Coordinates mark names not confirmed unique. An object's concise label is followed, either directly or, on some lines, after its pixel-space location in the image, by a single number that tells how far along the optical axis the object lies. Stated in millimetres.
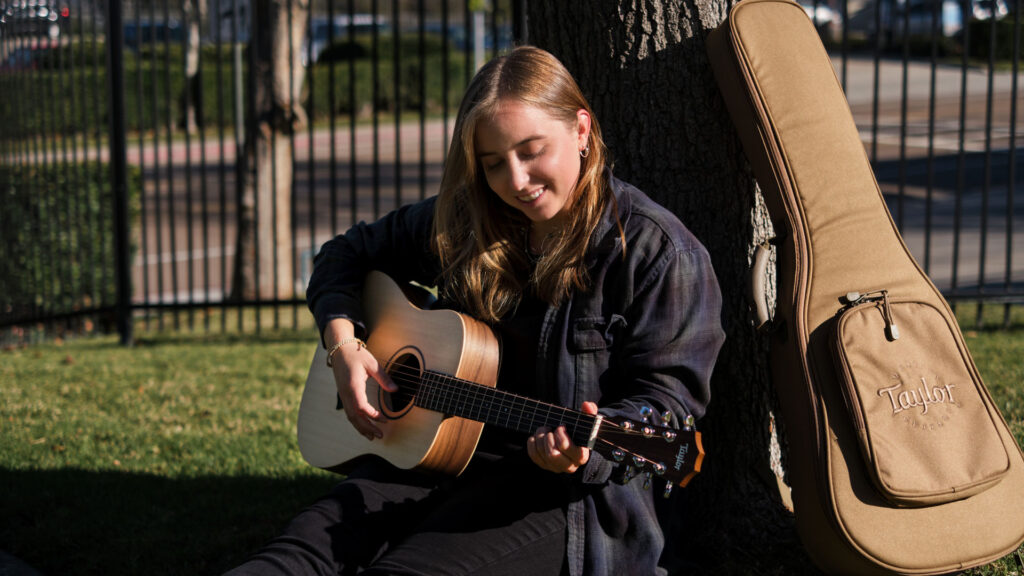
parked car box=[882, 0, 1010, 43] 20378
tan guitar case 1945
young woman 2016
